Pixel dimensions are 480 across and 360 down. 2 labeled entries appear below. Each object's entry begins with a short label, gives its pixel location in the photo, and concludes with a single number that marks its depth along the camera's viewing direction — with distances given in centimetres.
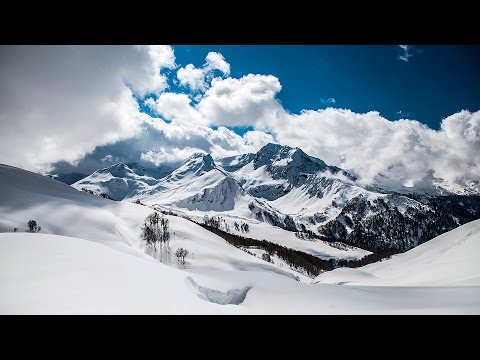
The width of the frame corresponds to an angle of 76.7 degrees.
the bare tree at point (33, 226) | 8798
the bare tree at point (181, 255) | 9348
